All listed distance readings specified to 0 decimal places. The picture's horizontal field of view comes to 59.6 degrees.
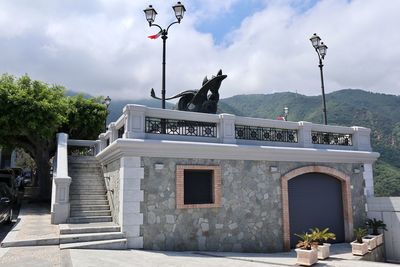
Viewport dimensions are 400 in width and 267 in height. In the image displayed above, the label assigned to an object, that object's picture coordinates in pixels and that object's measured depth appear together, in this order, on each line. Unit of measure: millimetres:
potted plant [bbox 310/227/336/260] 10242
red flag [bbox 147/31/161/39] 14784
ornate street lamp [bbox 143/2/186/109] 13797
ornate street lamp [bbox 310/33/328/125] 16594
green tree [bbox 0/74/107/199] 16578
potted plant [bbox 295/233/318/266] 9482
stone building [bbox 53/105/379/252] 10492
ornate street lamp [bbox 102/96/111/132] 22453
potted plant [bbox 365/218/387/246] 13600
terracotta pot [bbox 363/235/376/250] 12180
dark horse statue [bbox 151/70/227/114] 14930
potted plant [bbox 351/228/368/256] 11664
